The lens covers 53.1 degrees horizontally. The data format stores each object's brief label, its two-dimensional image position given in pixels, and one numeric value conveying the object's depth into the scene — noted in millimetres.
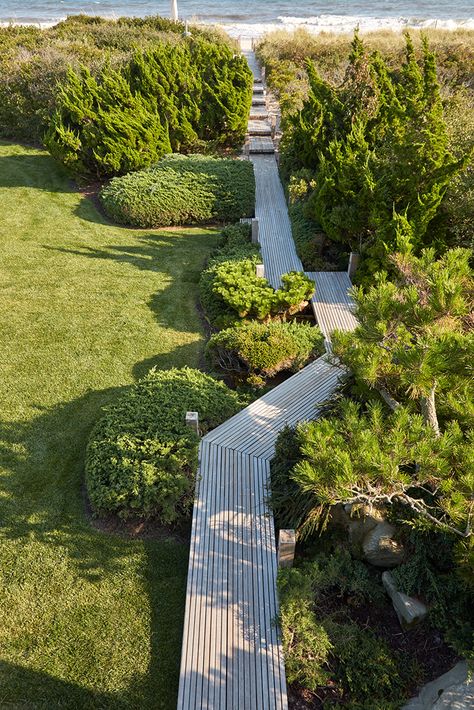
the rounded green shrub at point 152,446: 6609
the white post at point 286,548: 5418
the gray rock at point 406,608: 5215
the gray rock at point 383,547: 5691
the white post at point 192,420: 7340
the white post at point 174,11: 31209
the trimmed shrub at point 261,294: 10234
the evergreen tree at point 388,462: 3994
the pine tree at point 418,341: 4312
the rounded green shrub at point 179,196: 15055
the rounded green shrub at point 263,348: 8914
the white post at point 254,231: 13328
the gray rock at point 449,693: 4355
